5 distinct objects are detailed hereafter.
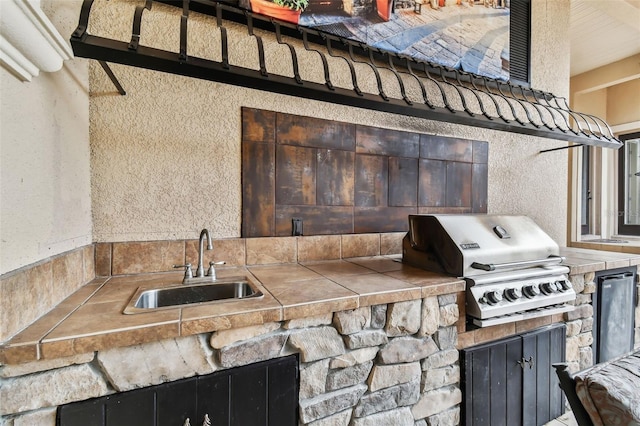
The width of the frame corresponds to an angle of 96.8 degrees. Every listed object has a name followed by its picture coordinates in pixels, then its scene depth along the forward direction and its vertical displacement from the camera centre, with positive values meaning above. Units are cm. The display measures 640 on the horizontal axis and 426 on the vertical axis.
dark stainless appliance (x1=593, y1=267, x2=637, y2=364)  203 -76
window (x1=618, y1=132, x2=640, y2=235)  399 +37
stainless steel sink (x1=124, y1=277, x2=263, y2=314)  129 -39
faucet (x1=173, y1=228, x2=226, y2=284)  140 -31
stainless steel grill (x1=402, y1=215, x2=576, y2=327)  150 -29
